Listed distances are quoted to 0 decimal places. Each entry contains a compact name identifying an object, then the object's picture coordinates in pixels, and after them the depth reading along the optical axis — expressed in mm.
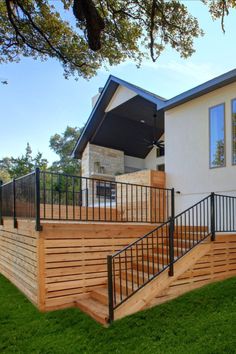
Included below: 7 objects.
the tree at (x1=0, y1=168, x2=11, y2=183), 30736
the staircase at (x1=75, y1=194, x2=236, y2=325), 4191
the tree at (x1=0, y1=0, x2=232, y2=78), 6391
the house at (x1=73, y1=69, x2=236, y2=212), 7273
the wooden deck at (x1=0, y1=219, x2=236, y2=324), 4527
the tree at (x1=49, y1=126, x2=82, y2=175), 27969
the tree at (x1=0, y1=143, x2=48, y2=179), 16094
